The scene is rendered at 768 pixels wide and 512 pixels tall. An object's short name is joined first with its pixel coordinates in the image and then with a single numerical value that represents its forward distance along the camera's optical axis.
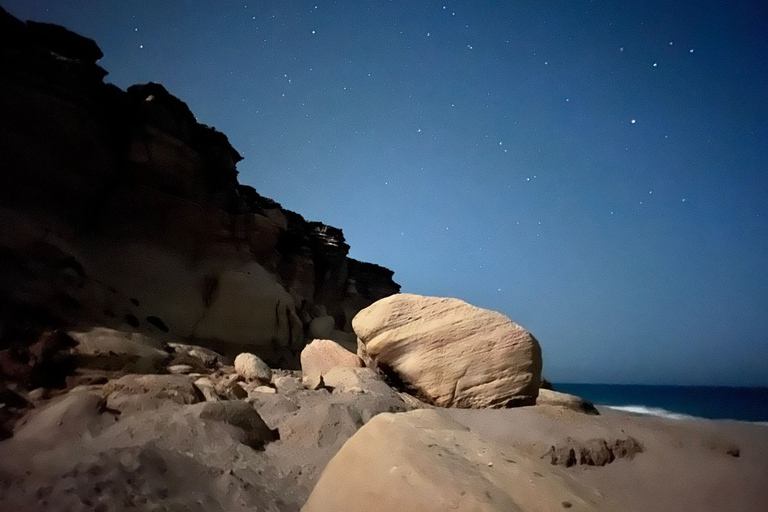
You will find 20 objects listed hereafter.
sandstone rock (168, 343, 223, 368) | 5.85
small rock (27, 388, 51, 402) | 3.10
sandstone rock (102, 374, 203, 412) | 3.05
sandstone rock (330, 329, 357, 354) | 14.46
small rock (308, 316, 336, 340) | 13.81
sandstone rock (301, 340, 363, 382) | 5.82
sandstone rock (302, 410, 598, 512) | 1.58
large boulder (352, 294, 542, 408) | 4.20
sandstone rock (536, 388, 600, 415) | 5.30
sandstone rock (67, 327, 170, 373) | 4.02
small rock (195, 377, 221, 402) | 3.65
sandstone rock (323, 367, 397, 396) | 4.41
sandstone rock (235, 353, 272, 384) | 5.16
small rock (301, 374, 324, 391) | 4.64
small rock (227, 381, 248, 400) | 3.94
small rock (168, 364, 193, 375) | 4.66
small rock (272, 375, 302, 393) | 4.53
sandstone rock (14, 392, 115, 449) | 2.43
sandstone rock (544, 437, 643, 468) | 2.46
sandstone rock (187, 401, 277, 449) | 2.78
